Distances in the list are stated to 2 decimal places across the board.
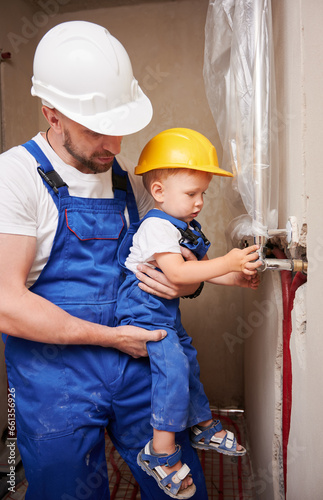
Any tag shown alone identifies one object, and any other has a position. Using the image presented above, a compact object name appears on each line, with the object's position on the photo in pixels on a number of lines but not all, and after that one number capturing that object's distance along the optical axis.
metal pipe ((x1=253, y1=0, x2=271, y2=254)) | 1.26
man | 1.36
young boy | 1.41
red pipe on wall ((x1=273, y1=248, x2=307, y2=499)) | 1.27
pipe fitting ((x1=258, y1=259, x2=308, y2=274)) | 1.17
